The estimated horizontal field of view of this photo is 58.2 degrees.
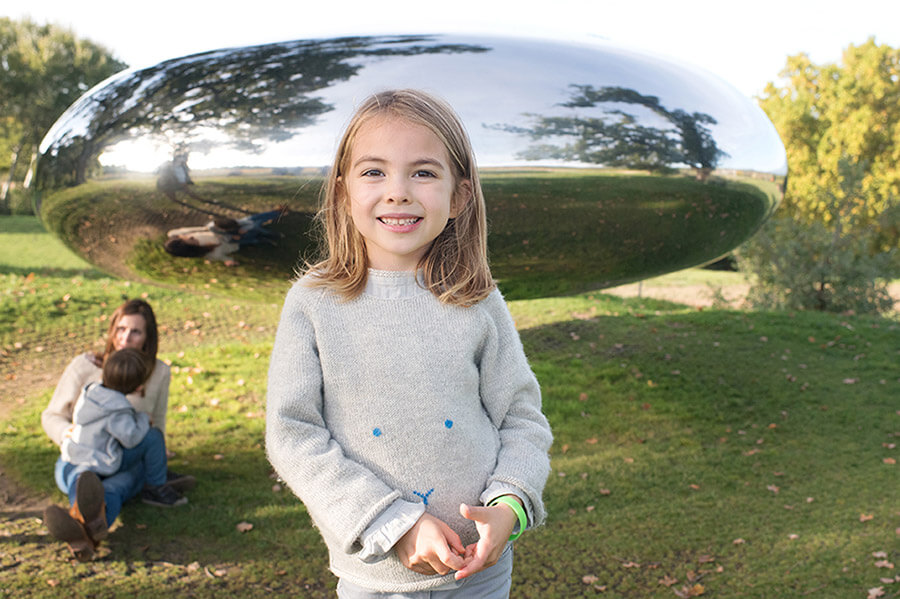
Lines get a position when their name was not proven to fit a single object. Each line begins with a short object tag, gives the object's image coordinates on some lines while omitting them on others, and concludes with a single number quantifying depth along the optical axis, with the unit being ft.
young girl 5.66
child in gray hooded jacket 13.32
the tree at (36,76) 96.84
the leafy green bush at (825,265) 35.01
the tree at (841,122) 66.80
